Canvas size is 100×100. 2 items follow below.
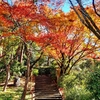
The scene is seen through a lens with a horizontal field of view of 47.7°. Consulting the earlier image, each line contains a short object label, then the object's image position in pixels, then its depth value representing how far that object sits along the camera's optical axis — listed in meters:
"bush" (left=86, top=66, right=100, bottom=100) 4.16
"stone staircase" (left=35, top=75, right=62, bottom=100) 8.21
